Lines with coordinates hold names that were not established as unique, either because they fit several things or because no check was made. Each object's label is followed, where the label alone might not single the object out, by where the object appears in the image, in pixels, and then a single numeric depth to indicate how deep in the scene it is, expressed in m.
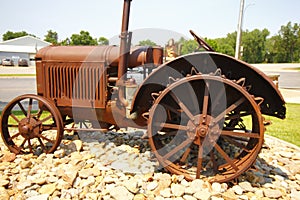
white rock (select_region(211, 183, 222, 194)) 2.42
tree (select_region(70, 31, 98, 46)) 40.59
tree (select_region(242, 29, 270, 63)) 55.03
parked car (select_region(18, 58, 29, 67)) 35.00
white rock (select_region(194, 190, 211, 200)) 2.29
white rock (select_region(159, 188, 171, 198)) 2.35
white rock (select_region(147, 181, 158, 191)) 2.46
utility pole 9.88
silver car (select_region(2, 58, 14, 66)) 34.56
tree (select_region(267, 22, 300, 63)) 50.34
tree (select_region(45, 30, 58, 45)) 64.71
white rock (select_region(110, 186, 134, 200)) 2.29
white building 41.91
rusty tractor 2.51
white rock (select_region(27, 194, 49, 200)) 2.28
